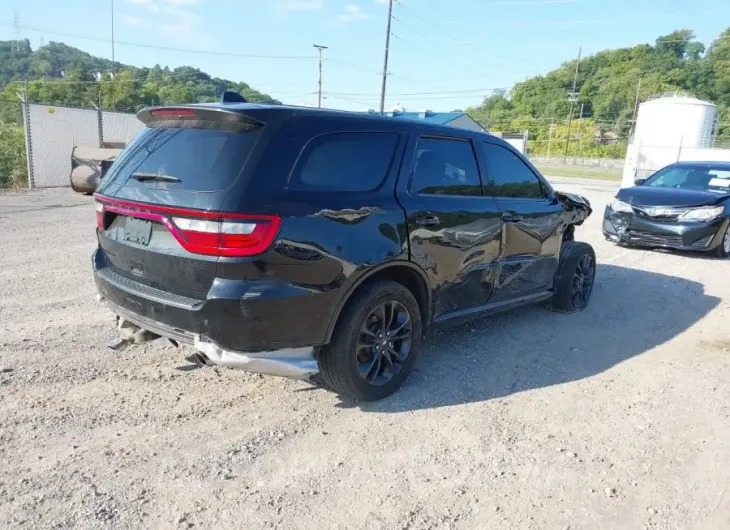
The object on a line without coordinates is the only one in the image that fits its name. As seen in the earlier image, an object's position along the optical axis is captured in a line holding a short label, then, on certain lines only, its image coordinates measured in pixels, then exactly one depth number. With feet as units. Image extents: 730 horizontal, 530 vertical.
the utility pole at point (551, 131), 261.11
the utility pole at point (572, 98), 230.40
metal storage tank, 142.10
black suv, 9.71
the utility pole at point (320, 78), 169.16
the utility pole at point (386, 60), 124.98
